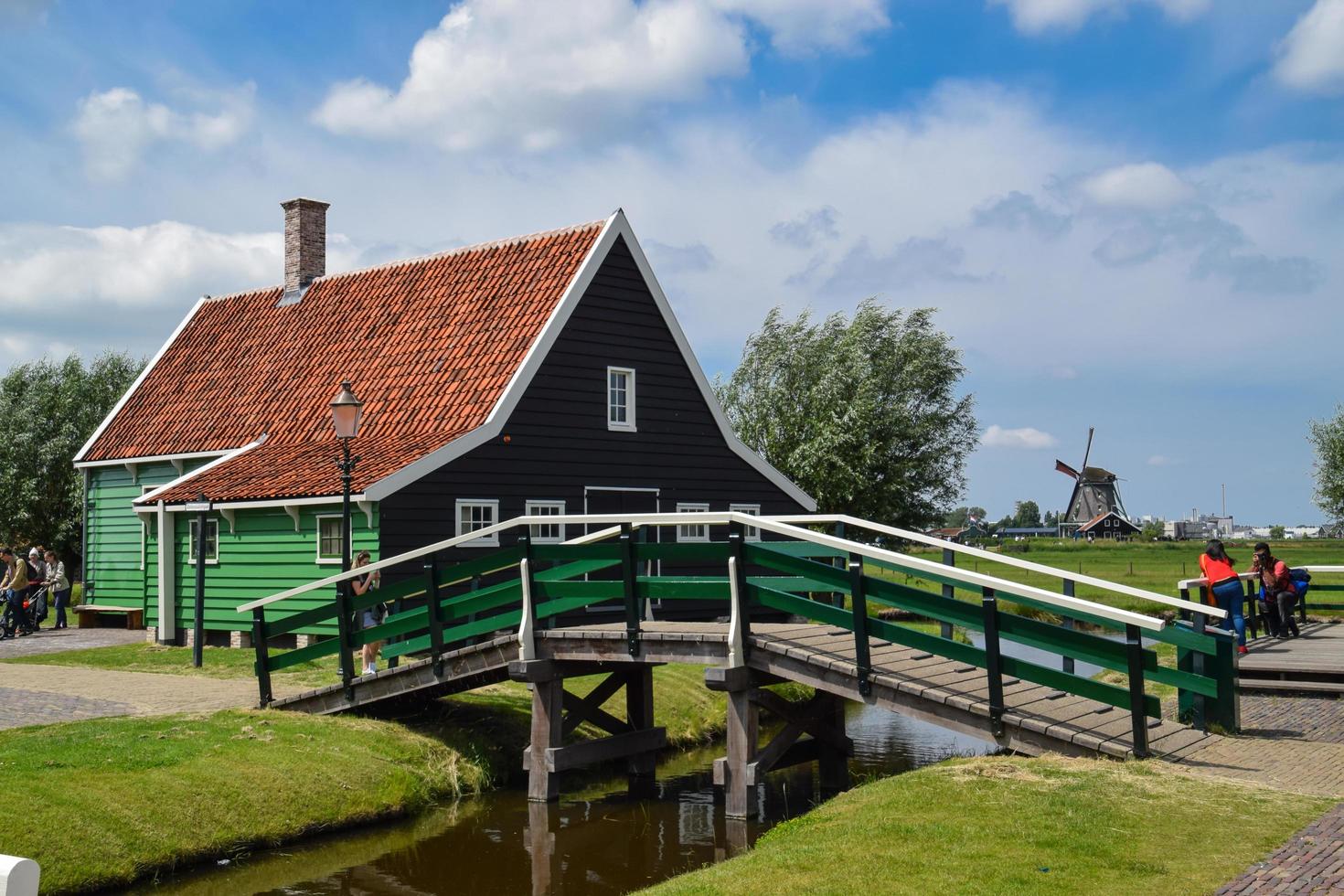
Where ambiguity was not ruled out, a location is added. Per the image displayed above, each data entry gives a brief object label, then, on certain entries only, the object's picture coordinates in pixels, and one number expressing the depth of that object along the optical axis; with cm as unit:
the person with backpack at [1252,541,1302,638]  1945
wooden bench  2792
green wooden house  2142
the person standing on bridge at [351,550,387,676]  1590
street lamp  1508
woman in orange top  1627
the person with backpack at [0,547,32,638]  2598
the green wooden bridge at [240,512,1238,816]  1084
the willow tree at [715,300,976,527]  4200
